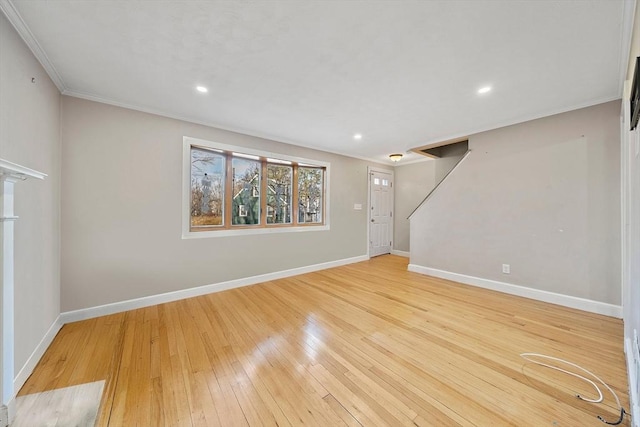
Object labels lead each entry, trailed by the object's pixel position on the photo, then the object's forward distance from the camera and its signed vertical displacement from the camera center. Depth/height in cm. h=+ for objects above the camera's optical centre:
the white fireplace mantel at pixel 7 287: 122 -44
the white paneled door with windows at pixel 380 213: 575 -5
